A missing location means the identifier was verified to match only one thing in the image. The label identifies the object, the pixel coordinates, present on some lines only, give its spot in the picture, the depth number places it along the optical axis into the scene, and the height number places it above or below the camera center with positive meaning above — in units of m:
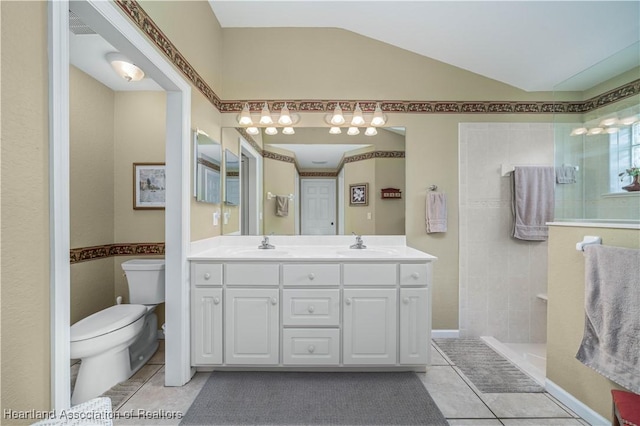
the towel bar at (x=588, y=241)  1.54 -0.16
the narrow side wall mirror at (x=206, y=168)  2.10 +0.34
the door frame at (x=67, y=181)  0.99 +0.14
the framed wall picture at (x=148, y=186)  2.62 +0.22
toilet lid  1.75 -0.73
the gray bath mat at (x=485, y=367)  1.95 -1.19
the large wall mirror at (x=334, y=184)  2.67 +0.24
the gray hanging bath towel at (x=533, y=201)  2.61 +0.09
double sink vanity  1.99 -0.70
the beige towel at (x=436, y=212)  2.65 -0.02
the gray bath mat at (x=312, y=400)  1.63 -1.17
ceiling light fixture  2.07 +1.04
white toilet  1.77 -0.82
